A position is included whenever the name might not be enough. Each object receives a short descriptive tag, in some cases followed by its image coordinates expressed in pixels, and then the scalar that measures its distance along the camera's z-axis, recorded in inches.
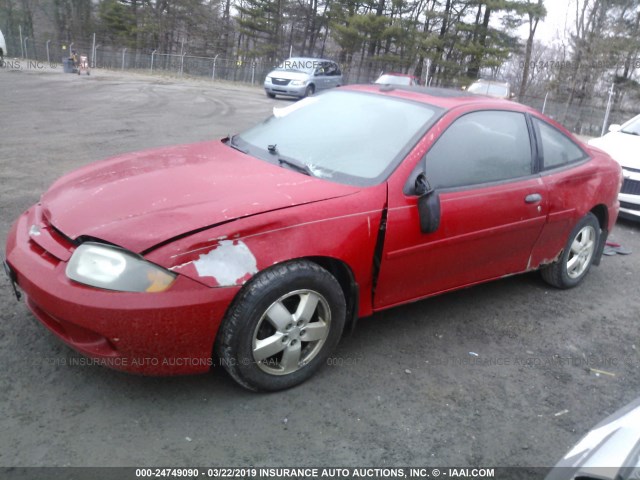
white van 931.7
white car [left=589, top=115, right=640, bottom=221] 266.8
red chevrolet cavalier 97.8
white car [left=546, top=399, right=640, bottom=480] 67.3
